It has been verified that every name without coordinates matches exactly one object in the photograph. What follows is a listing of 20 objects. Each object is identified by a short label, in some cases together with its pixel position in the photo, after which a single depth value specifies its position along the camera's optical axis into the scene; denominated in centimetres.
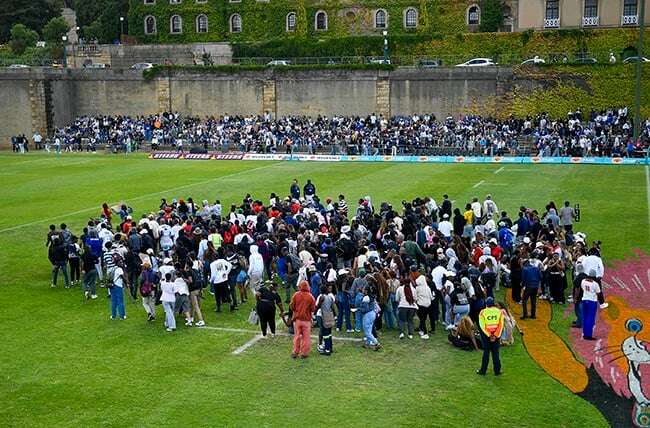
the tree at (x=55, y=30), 8281
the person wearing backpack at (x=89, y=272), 1941
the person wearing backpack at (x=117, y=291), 1752
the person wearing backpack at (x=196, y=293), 1720
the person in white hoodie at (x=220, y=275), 1798
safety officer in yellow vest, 1374
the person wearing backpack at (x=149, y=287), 1744
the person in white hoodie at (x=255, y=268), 1862
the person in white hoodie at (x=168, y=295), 1680
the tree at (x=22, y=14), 9012
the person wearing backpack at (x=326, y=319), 1517
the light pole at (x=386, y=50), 6248
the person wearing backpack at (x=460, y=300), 1593
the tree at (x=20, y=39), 7944
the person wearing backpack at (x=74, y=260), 2084
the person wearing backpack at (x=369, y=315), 1556
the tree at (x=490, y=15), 6936
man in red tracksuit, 1492
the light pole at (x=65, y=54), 7218
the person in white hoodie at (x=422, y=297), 1608
